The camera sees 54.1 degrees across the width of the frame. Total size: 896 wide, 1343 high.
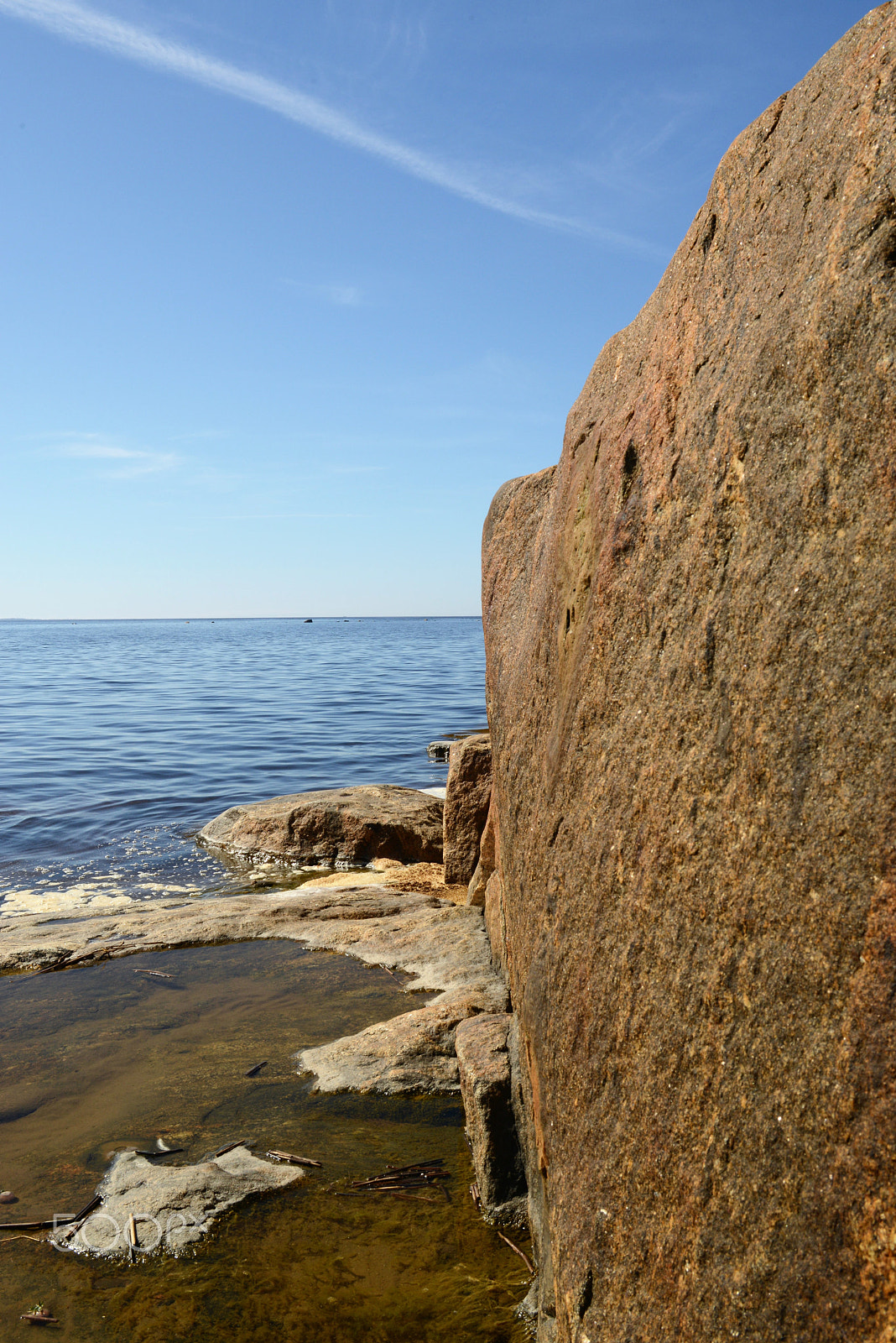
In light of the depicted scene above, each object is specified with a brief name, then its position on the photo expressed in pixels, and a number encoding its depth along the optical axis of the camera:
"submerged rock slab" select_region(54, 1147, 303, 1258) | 2.86
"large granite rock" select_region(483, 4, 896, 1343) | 1.20
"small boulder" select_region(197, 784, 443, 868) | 8.98
